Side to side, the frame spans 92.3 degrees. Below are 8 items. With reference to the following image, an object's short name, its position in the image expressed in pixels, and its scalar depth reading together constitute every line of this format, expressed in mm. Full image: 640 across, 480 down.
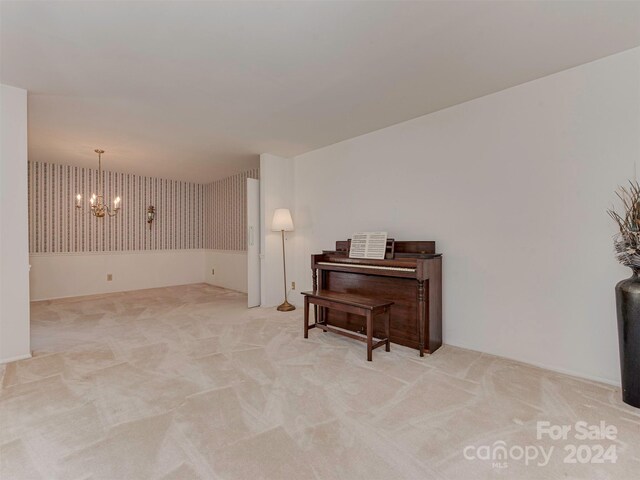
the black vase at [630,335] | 1917
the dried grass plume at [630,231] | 1946
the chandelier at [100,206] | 4746
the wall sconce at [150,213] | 6574
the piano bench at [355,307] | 2695
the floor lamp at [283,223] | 4535
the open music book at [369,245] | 3191
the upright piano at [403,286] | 2779
